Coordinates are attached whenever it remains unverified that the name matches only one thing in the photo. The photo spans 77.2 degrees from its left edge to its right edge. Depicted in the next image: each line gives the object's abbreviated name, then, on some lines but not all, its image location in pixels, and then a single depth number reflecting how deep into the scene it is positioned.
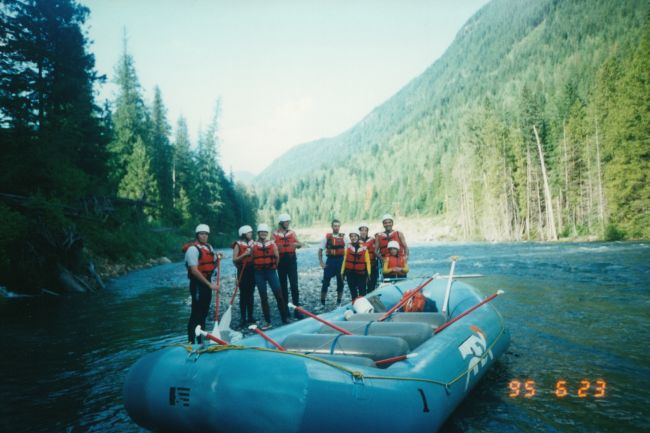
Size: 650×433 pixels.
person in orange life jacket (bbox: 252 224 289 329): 8.44
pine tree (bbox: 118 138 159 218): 34.09
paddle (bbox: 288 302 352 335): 5.02
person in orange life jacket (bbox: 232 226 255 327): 8.80
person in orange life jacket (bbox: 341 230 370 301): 9.75
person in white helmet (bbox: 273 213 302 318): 9.35
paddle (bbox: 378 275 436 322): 6.10
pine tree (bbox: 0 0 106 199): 15.13
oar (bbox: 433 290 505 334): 5.32
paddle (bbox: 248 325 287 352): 4.24
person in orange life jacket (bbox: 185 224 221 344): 6.72
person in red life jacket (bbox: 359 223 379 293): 9.89
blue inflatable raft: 3.23
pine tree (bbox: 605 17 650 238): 26.23
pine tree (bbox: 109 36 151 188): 36.38
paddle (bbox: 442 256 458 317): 6.81
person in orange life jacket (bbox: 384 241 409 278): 9.43
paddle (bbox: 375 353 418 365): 4.08
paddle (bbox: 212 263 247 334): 4.67
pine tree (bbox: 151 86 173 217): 39.72
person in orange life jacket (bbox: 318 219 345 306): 10.32
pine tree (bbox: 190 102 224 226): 44.12
